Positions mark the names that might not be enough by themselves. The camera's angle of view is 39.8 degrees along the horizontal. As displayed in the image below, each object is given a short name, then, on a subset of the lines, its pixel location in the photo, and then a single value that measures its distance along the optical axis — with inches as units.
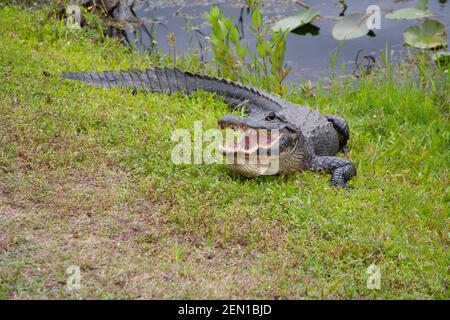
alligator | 187.4
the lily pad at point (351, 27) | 324.8
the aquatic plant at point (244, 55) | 260.4
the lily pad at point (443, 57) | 287.7
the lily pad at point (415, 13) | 331.4
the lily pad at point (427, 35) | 313.0
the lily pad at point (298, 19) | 337.1
